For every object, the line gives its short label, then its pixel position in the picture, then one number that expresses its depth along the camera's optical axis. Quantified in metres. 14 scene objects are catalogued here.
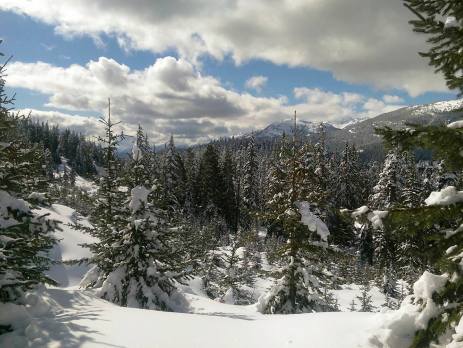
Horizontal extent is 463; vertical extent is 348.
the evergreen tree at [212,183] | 61.09
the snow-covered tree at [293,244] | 14.20
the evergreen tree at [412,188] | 30.27
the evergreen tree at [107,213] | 13.84
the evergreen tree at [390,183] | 41.03
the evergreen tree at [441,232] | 4.54
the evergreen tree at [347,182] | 57.72
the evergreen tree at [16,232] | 7.77
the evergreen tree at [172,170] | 57.12
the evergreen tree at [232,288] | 24.45
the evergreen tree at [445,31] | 4.88
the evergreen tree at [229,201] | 62.16
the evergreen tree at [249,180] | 63.91
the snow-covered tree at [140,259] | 13.17
